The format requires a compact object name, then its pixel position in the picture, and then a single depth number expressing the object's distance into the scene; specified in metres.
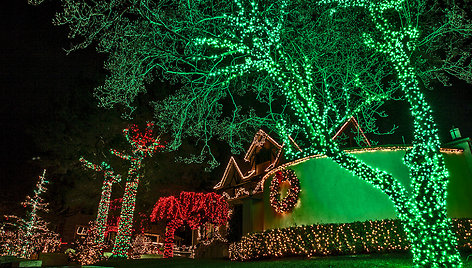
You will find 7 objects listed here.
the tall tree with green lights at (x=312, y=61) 6.04
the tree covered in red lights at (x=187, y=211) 18.44
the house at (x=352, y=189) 10.37
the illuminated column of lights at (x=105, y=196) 17.66
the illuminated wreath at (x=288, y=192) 12.45
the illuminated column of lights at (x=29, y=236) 19.28
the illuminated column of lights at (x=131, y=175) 16.92
